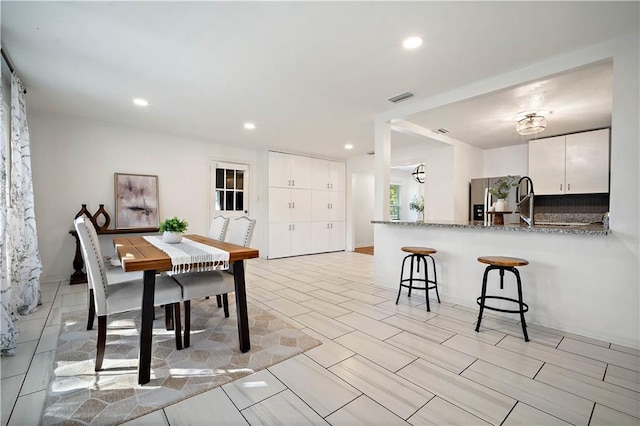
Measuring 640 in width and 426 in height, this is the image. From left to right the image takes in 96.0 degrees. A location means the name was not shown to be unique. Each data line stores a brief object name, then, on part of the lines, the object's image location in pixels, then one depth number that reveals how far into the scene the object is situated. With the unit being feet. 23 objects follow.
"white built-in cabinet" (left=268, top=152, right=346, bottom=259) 20.24
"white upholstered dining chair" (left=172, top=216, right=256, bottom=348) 7.06
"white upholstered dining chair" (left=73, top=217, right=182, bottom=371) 5.98
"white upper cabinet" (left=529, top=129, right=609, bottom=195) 14.42
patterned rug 5.09
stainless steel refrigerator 17.53
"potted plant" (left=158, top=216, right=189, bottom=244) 9.11
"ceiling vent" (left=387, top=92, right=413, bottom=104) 10.76
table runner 6.36
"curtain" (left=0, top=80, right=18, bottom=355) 6.74
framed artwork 14.99
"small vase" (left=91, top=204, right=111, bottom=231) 14.15
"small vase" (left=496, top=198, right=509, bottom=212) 10.22
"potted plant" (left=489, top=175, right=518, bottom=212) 10.25
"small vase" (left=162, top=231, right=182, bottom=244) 9.09
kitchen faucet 8.82
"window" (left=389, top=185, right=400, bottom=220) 32.49
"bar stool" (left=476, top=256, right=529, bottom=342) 7.72
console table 13.06
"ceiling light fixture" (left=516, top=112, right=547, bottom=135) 11.70
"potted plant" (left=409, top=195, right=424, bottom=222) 14.70
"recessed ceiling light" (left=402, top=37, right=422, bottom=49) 7.31
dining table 5.76
